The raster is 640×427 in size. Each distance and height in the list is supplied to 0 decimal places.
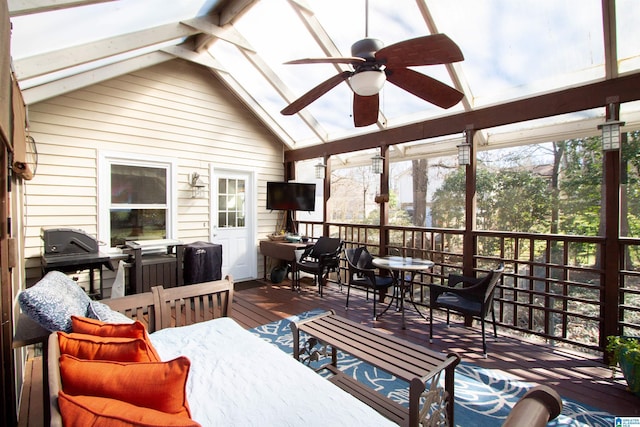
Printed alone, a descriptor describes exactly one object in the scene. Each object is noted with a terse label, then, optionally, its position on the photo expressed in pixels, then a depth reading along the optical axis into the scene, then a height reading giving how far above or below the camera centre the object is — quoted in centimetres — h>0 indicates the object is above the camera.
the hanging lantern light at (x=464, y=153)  376 +72
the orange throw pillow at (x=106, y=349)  126 -56
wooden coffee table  171 -92
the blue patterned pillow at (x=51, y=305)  145 -46
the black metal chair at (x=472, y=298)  311 -90
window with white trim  434 +18
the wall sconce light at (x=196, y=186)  511 +43
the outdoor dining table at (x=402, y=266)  374 -65
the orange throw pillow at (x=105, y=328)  146 -56
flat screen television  591 +32
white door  561 -14
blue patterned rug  216 -142
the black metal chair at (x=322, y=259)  504 -77
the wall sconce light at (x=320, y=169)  570 +80
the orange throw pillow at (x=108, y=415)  89 -60
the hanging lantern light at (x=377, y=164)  470 +74
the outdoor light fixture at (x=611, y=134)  271 +69
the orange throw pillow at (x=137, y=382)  106 -59
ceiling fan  187 +99
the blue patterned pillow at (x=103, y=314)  172 -58
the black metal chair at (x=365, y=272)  409 -81
